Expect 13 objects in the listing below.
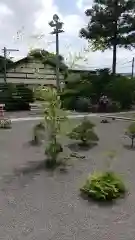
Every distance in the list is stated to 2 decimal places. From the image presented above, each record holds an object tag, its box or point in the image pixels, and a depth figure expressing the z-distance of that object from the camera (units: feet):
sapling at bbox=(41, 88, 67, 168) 13.48
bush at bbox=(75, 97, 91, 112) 40.81
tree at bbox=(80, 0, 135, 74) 46.19
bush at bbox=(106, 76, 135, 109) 44.14
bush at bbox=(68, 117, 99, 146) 16.97
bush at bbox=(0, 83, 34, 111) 40.68
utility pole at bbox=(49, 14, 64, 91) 28.67
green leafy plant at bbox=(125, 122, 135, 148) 17.76
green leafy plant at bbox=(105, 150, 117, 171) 12.51
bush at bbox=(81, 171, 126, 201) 10.14
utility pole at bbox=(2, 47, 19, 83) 58.09
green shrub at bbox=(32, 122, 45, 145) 16.40
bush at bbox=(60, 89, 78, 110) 42.67
